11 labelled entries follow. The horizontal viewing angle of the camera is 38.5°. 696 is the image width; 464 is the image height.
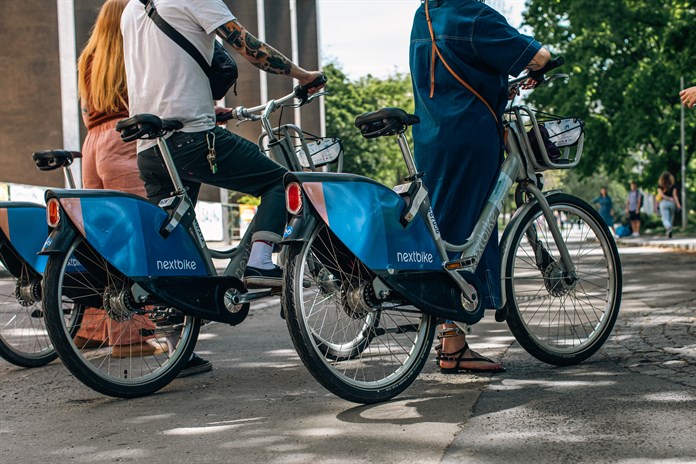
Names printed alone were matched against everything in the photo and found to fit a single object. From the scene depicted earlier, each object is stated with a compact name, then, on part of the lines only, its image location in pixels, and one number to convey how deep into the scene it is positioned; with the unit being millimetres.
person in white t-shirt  4898
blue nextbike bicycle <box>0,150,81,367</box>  5457
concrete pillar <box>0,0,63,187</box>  23312
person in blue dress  4867
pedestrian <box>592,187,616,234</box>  30281
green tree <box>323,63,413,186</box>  56125
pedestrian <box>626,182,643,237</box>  30641
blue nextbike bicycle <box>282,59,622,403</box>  4082
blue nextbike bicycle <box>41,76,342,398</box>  4391
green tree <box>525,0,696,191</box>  32250
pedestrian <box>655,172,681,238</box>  25750
